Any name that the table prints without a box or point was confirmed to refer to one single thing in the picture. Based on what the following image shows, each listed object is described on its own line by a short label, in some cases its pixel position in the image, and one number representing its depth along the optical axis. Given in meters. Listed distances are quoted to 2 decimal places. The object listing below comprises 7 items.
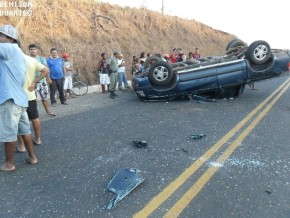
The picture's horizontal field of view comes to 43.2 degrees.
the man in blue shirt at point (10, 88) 4.49
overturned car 10.33
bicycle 13.27
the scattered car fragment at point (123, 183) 3.95
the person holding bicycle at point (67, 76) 12.42
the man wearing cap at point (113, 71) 12.41
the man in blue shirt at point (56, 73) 10.61
